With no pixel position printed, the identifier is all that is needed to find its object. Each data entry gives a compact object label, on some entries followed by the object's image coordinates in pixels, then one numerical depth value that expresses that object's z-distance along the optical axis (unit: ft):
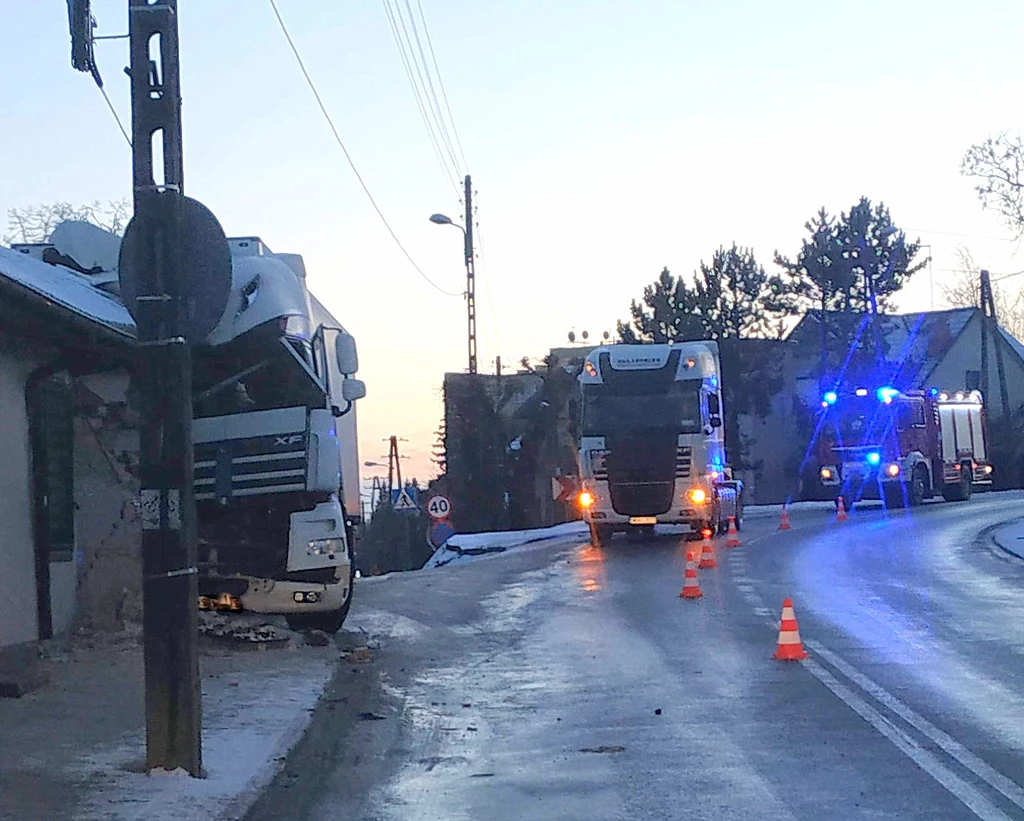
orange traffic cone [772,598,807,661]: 40.73
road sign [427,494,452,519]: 111.03
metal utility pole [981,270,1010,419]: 188.75
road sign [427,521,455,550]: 111.90
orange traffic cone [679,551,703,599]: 58.90
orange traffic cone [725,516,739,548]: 88.89
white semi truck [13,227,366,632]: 43.16
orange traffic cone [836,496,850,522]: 110.50
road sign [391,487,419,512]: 145.18
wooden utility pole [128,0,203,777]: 26.05
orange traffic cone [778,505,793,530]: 102.89
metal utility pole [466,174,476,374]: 115.14
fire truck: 124.26
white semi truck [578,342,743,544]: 86.12
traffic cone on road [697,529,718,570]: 72.28
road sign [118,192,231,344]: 26.50
